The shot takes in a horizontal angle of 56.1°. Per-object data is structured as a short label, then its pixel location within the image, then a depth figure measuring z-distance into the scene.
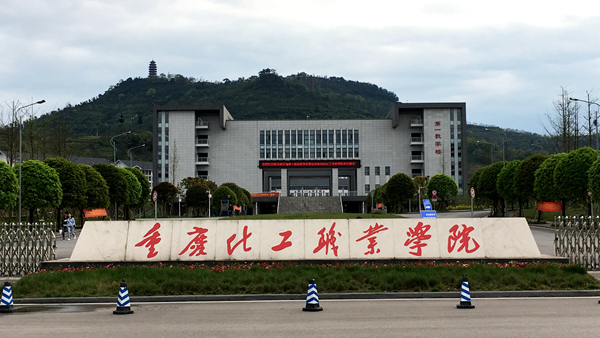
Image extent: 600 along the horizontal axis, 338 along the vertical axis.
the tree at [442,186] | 79.31
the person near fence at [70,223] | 35.16
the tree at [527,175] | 51.06
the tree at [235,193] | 75.56
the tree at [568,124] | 57.09
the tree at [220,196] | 71.25
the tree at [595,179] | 36.88
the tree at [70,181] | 44.97
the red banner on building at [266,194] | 103.94
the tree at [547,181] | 45.38
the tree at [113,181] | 53.34
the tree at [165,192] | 74.31
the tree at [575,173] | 42.06
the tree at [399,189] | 70.81
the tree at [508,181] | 55.56
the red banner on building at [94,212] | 43.41
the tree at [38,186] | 40.62
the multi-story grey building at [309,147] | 106.44
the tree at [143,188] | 63.41
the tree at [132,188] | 56.71
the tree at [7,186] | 37.47
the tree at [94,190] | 47.88
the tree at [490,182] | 62.50
